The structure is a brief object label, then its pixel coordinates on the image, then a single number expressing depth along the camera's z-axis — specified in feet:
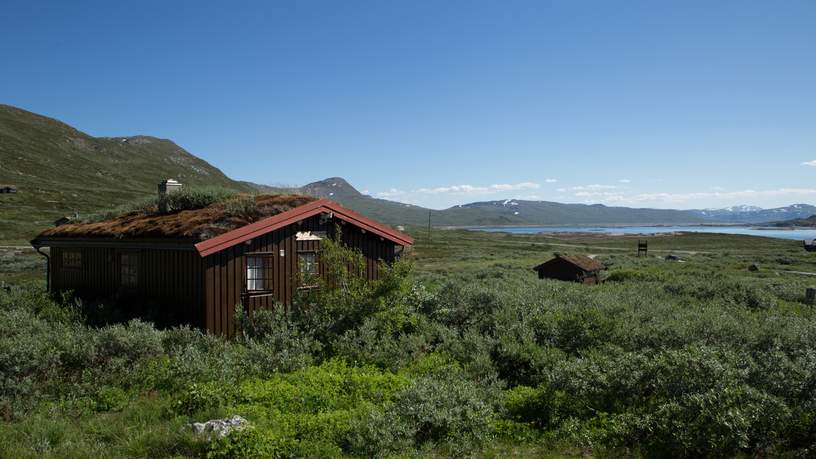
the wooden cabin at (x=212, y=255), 45.62
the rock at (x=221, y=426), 25.92
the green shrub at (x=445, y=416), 27.35
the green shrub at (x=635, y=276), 100.56
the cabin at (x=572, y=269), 102.42
